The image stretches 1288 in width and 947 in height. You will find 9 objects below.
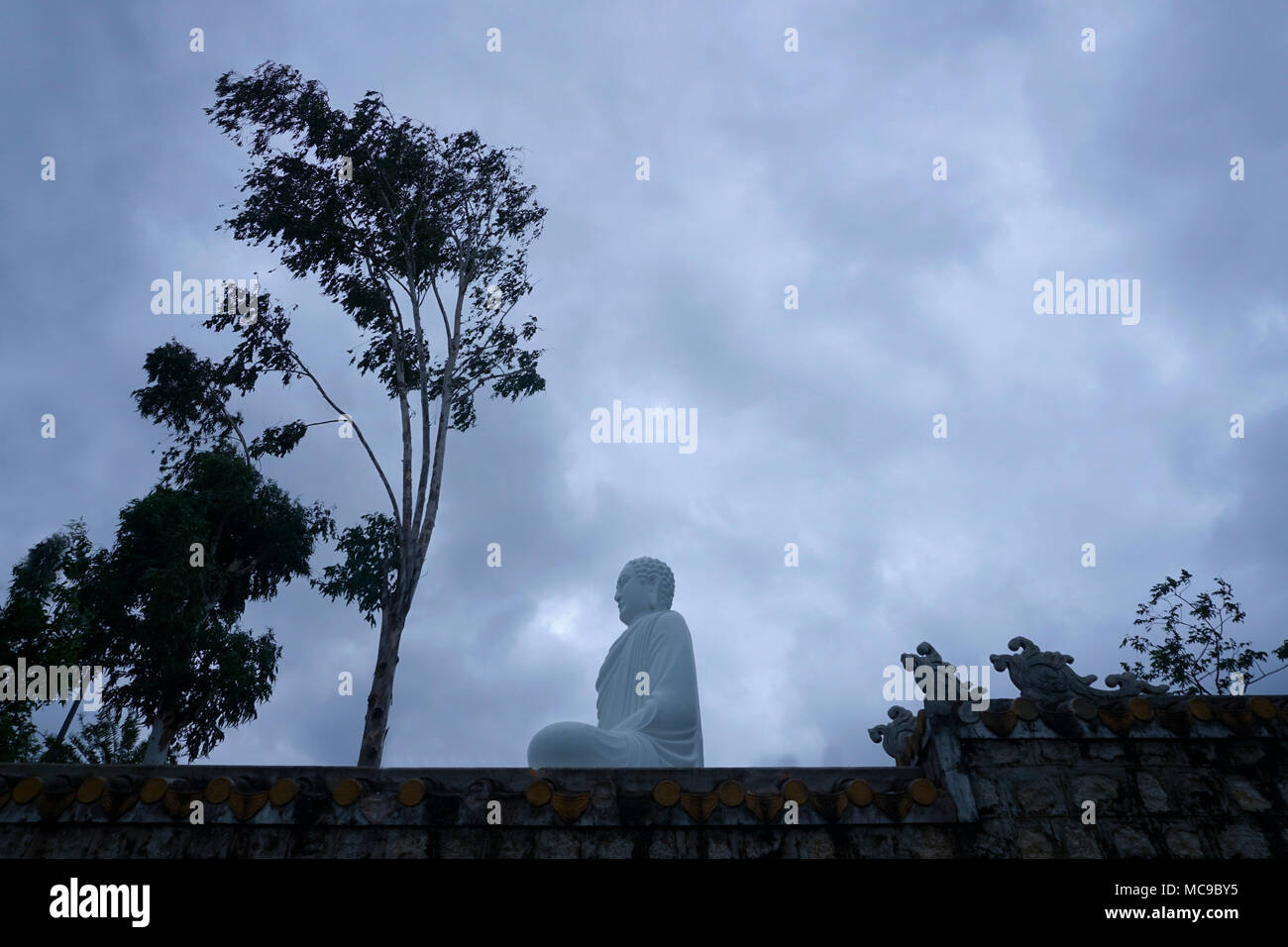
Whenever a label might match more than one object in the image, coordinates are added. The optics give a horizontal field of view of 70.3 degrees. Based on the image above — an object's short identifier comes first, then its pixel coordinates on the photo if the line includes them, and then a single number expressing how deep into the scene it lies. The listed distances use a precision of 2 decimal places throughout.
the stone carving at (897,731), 5.38
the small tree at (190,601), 14.94
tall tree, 14.78
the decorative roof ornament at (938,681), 4.54
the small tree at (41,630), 11.05
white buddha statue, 5.13
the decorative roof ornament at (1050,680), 4.76
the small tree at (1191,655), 10.79
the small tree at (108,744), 16.98
